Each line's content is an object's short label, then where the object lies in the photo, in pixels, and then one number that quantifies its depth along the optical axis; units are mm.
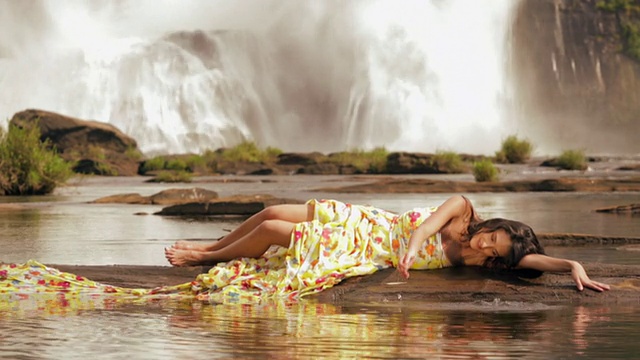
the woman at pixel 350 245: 5660
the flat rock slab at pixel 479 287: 5453
